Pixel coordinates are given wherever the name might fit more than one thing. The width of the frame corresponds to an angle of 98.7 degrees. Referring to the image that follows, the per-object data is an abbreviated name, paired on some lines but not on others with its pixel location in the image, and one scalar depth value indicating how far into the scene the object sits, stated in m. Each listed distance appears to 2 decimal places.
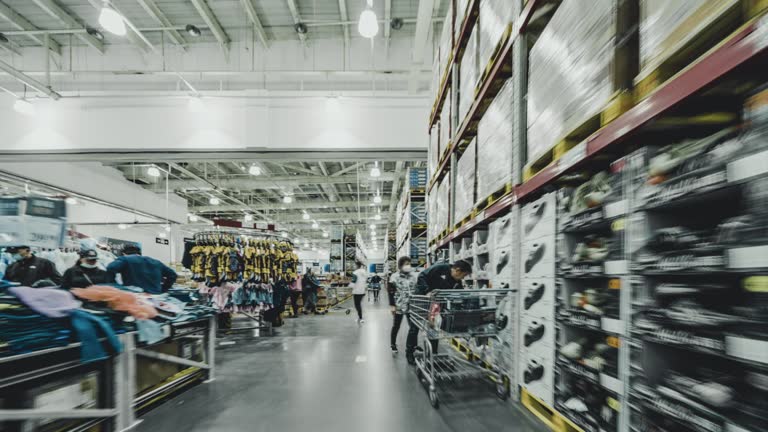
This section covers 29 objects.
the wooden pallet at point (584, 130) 1.88
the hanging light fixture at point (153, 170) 11.23
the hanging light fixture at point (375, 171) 11.36
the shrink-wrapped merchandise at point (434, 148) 6.98
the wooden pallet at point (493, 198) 3.39
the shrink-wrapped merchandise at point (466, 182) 4.48
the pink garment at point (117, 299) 2.85
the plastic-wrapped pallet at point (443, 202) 5.99
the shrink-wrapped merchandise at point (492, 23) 3.48
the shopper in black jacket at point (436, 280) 4.54
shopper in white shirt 9.54
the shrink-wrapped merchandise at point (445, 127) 5.78
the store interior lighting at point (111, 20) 4.46
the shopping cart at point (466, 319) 3.30
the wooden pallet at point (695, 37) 1.34
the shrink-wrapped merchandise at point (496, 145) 3.38
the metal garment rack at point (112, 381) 2.08
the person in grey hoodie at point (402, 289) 5.36
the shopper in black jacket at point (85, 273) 5.15
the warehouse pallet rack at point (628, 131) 1.29
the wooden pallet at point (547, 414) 2.38
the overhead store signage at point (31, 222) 2.79
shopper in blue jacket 4.71
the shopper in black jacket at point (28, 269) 5.81
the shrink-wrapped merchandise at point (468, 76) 4.43
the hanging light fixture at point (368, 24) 4.51
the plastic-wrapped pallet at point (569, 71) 1.99
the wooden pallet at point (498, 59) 3.38
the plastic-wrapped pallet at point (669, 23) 1.39
